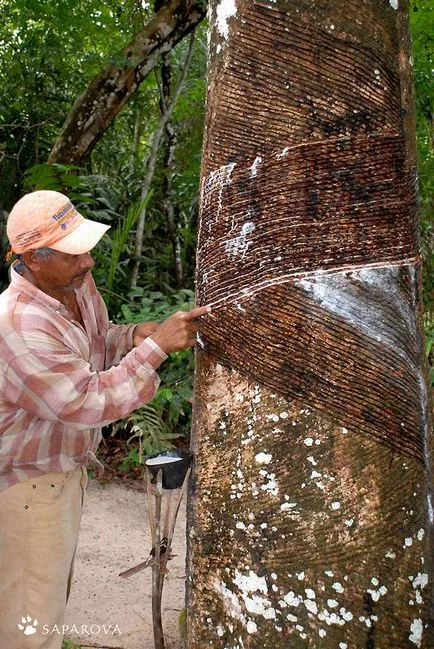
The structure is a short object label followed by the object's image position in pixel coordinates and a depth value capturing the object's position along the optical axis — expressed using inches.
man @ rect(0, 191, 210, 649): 84.6
